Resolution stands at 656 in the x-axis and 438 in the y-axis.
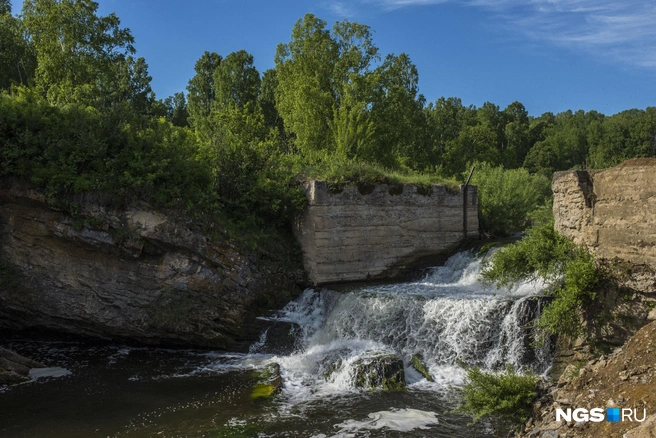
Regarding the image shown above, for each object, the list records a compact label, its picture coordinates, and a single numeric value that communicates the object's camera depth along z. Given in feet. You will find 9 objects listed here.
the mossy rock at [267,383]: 29.50
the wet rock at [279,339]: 38.29
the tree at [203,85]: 100.01
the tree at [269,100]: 98.63
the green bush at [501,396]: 22.08
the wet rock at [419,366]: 31.21
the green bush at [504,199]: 56.18
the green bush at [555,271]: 29.07
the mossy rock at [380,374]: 30.09
